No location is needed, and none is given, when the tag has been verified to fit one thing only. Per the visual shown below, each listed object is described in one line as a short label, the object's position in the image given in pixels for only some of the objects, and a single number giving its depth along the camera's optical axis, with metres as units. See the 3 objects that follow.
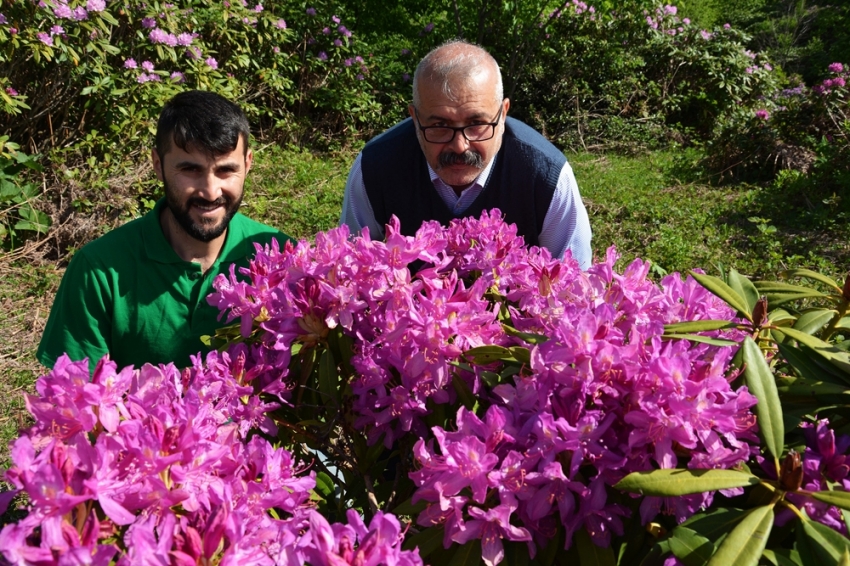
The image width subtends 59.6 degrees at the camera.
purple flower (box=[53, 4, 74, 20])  4.46
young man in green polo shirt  2.37
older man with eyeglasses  2.37
